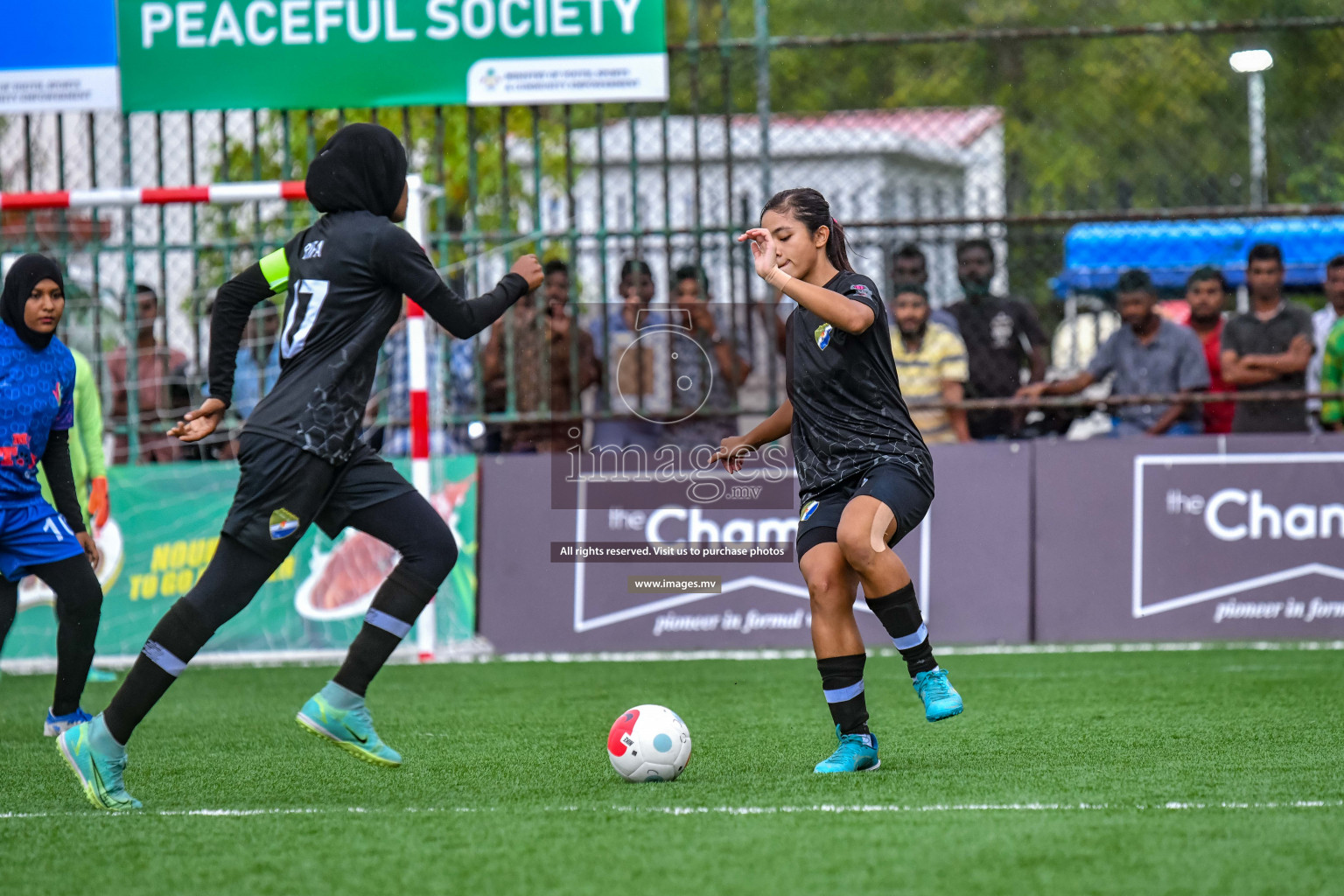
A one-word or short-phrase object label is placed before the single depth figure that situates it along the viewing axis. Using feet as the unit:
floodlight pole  103.40
